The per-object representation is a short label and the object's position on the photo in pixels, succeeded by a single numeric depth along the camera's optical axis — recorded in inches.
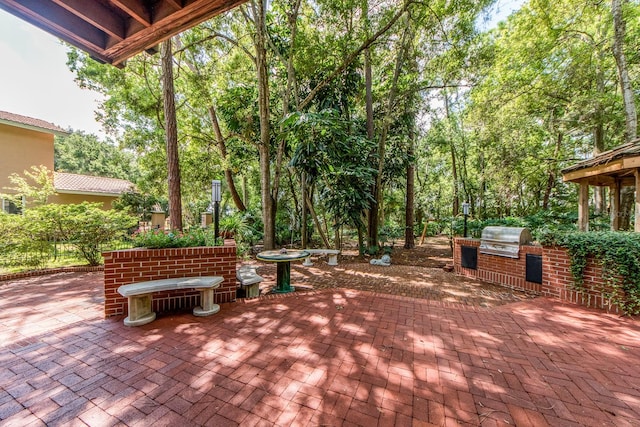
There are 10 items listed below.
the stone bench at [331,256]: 286.0
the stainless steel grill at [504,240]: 191.0
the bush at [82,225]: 239.6
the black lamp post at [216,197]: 176.7
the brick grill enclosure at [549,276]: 147.8
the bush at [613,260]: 133.6
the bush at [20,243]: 233.1
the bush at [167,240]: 139.8
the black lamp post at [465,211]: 273.7
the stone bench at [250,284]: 159.8
